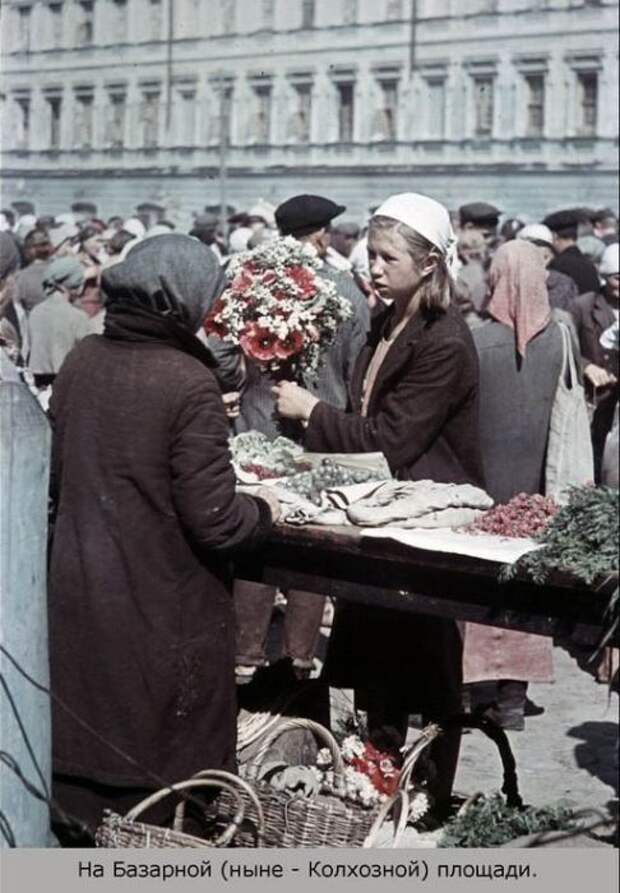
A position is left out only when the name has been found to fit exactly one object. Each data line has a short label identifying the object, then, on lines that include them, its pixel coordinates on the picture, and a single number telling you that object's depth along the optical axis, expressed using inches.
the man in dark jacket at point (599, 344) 344.2
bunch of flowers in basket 197.3
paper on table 182.1
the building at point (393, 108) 1467.8
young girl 209.3
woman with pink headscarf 269.1
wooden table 177.3
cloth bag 270.5
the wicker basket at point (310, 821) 190.7
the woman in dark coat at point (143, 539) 183.5
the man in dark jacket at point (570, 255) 473.4
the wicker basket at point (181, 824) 183.0
